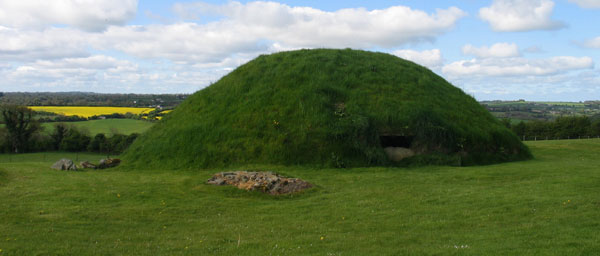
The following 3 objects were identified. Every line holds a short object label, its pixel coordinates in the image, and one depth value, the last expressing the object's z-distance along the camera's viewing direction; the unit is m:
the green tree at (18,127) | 44.81
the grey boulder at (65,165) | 18.72
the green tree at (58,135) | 47.22
